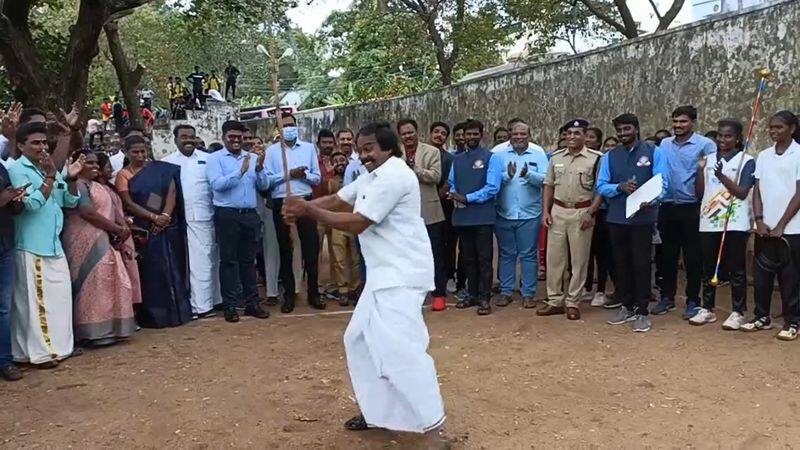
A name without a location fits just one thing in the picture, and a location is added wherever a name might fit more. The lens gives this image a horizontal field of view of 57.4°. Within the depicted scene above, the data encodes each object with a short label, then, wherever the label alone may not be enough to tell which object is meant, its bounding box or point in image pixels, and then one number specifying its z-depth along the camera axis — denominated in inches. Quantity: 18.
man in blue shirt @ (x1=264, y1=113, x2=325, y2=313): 288.2
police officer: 260.2
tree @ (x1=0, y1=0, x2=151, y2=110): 390.9
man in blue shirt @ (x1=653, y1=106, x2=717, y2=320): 256.7
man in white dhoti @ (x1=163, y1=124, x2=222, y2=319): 278.4
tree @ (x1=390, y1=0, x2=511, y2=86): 682.8
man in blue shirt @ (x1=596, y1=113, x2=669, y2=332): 244.4
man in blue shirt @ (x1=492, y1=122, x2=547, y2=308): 282.8
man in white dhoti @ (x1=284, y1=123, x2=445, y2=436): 150.4
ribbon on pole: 237.3
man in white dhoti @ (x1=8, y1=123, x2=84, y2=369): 211.9
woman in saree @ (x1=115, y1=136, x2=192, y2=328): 263.7
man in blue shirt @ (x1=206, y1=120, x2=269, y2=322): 272.1
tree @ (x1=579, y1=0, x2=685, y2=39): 601.0
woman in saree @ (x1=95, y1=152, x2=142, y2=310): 249.6
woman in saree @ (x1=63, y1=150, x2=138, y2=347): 237.1
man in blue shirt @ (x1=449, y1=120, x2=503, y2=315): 276.5
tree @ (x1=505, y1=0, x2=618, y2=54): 641.6
